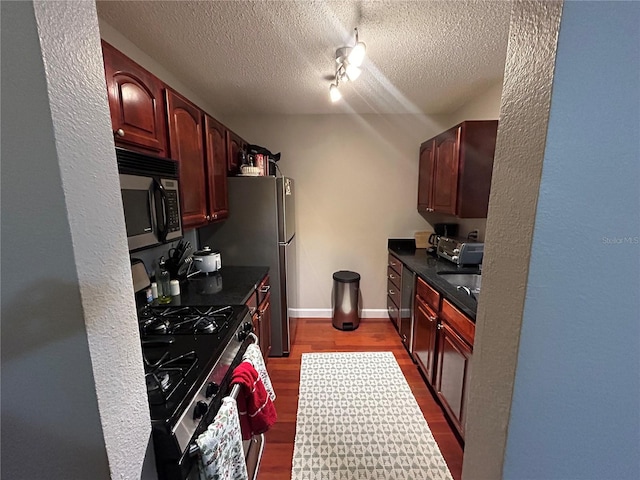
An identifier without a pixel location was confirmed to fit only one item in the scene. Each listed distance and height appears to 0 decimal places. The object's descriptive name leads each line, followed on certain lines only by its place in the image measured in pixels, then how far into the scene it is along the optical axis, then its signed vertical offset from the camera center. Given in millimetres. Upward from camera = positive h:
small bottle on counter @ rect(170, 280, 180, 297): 1835 -579
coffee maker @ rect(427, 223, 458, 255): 3061 -345
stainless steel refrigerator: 2418 -285
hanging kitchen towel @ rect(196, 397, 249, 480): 840 -789
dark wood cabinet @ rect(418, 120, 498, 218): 2188 +278
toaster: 2293 -435
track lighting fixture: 1503 +848
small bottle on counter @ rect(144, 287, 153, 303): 1704 -575
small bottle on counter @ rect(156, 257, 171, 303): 1823 -547
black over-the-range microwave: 1100 +14
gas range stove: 754 -606
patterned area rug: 1553 -1493
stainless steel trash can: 3146 -1141
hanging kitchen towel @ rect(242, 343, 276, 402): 1296 -766
